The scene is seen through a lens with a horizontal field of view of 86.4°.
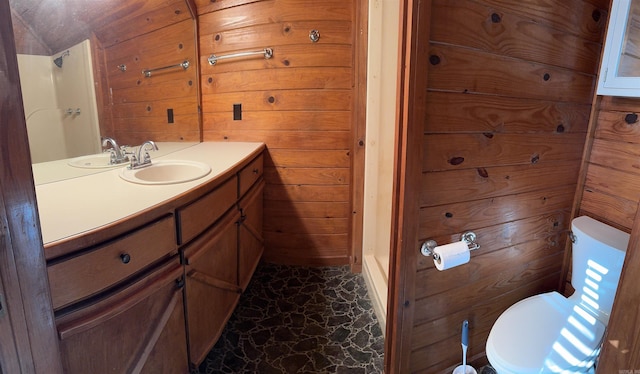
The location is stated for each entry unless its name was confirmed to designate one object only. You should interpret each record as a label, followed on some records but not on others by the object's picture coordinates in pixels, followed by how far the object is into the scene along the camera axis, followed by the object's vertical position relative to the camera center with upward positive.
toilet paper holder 1.21 -0.46
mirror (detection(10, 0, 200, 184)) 1.24 +0.18
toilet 1.13 -0.74
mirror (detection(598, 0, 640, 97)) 1.27 +0.25
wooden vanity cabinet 0.83 -0.51
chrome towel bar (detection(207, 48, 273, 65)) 2.16 +0.37
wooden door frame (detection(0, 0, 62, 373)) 0.49 -0.20
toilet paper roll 1.18 -0.47
